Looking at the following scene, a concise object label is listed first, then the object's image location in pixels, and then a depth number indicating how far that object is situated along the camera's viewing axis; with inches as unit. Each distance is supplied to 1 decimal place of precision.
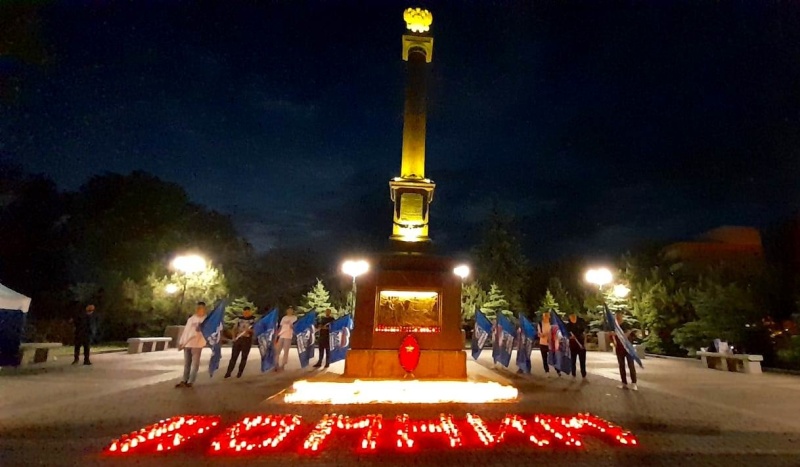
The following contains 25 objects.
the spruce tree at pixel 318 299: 1333.7
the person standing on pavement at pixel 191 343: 435.8
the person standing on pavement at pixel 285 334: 558.9
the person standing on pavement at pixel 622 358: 458.3
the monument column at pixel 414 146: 572.1
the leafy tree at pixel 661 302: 952.6
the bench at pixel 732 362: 626.8
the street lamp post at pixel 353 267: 800.9
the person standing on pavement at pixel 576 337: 520.7
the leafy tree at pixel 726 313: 749.9
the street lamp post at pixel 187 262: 910.4
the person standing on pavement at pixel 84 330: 613.9
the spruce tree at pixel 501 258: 1963.6
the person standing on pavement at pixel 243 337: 506.3
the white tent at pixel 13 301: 591.1
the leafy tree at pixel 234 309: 1240.2
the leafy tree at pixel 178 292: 1147.3
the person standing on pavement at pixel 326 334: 601.3
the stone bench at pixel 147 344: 832.9
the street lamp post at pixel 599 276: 880.9
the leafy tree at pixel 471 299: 1502.5
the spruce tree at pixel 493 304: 1508.4
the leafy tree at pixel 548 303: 1462.4
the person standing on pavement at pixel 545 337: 560.9
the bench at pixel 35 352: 596.7
